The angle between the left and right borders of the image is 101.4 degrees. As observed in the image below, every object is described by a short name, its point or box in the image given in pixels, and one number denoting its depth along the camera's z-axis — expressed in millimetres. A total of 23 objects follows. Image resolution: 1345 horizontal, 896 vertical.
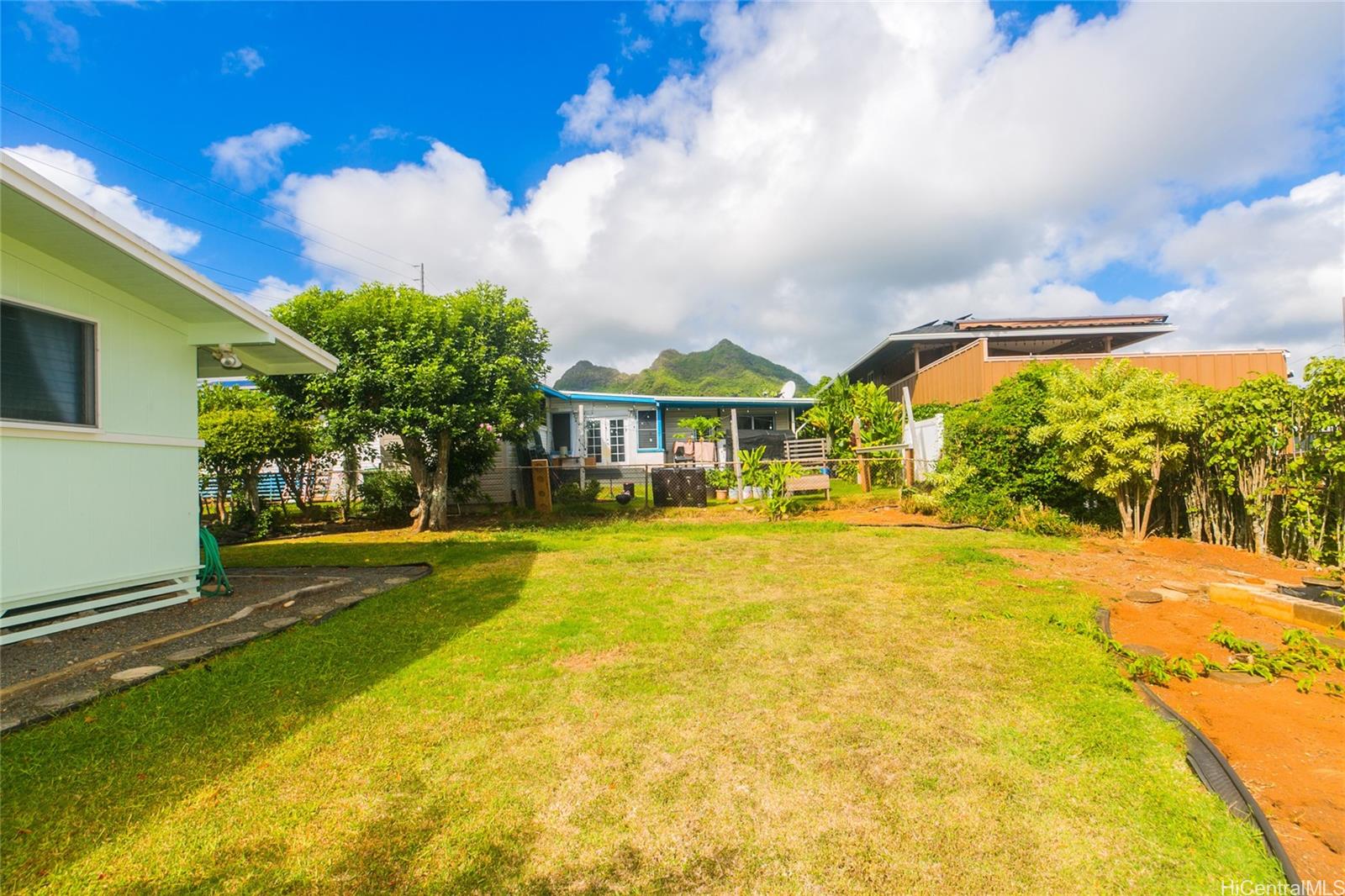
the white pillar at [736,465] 12580
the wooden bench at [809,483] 12023
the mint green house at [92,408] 4156
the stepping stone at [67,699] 3089
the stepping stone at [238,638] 4211
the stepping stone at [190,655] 3817
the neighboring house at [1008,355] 14164
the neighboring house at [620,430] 19047
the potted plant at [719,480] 14188
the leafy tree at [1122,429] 6773
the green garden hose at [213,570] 5602
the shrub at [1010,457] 8680
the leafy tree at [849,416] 16984
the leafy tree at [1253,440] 5645
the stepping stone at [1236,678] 3273
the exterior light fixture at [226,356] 6036
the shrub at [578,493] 13969
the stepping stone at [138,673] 3516
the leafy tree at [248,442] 9875
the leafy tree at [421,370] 9273
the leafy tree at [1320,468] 4961
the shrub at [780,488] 10891
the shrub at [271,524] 10398
